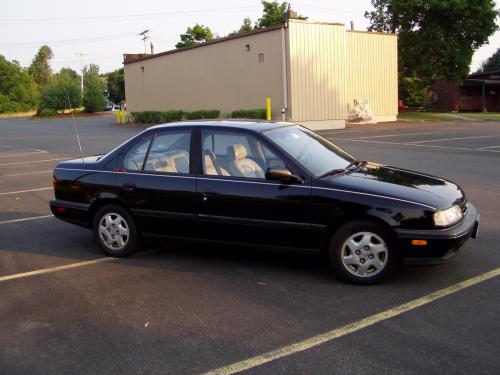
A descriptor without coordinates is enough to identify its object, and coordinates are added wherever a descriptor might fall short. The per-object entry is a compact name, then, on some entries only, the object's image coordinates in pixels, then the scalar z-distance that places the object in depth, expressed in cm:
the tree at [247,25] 5628
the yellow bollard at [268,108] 2789
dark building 5068
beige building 2883
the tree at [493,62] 8750
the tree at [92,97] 6469
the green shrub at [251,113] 2887
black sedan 491
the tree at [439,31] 3888
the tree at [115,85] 8113
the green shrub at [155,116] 3591
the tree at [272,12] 4956
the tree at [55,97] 5488
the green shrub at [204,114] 3275
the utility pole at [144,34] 7454
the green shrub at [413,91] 4609
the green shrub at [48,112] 6100
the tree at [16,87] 9344
